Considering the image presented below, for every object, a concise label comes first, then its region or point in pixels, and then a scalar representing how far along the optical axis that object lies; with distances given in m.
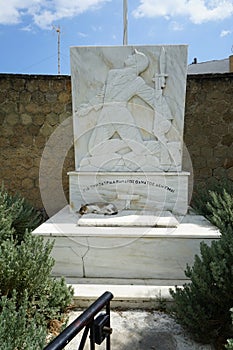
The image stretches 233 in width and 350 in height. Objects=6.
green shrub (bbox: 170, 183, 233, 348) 1.53
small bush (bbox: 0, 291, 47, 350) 1.18
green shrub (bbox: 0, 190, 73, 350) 1.59
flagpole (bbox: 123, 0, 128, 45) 2.92
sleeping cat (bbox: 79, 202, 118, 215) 2.63
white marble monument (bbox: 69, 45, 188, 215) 2.76
